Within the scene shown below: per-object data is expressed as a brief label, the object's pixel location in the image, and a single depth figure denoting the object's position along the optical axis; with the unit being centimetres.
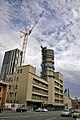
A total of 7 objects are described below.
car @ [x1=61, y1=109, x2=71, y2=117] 1764
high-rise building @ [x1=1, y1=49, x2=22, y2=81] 5866
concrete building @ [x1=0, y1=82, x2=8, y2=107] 2849
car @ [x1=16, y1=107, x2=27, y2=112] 2447
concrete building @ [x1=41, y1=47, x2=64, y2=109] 4754
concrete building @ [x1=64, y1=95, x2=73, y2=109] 6209
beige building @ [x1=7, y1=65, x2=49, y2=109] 3430
